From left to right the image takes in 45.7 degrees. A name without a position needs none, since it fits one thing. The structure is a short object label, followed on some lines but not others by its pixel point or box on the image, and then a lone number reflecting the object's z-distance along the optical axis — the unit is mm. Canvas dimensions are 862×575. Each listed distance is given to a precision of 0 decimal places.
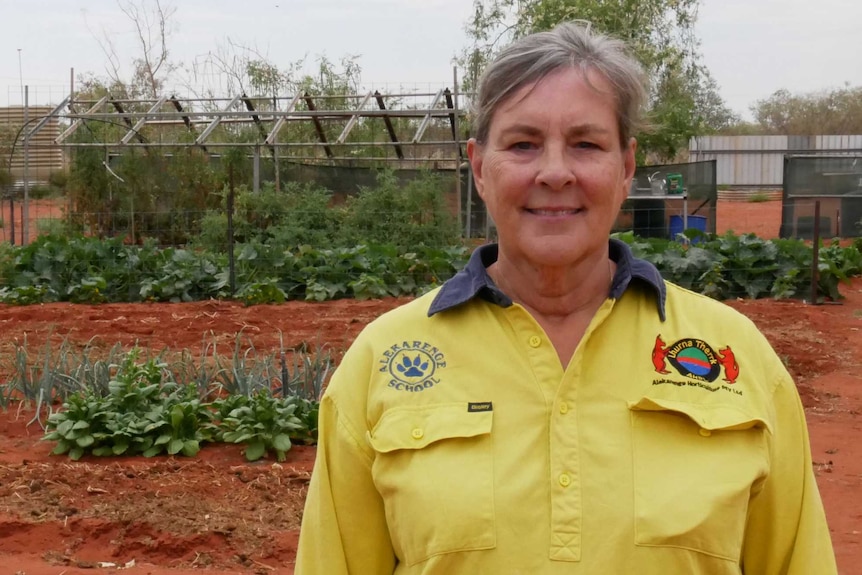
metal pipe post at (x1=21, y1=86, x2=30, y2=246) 17784
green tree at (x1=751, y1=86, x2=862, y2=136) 55656
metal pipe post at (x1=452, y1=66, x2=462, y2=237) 16609
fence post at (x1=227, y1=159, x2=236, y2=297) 12570
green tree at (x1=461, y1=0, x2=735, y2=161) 23469
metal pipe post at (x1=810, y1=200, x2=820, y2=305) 12328
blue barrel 18598
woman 1800
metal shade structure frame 17578
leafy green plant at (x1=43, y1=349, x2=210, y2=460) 5938
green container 18734
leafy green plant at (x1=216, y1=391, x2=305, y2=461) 5848
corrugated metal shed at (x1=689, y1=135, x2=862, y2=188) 38403
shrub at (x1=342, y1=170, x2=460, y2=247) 16031
